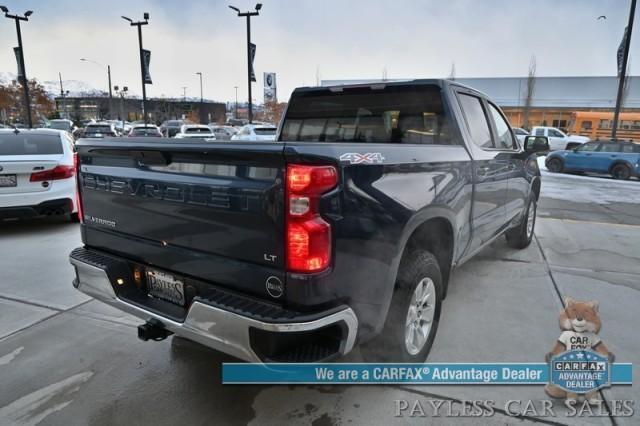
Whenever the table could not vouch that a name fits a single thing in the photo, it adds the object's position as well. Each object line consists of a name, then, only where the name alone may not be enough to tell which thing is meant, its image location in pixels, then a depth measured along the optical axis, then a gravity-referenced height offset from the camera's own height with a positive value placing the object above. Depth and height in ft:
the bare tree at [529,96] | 134.21 +11.38
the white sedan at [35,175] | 19.30 -2.33
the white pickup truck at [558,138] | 73.15 -0.91
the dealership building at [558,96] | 132.16 +11.36
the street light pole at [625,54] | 53.62 +10.26
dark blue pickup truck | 6.23 -1.90
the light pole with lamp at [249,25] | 72.64 +17.33
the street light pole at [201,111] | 238.39 +8.60
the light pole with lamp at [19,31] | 76.95 +16.50
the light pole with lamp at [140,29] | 87.56 +19.45
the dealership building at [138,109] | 223.30 +8.86
